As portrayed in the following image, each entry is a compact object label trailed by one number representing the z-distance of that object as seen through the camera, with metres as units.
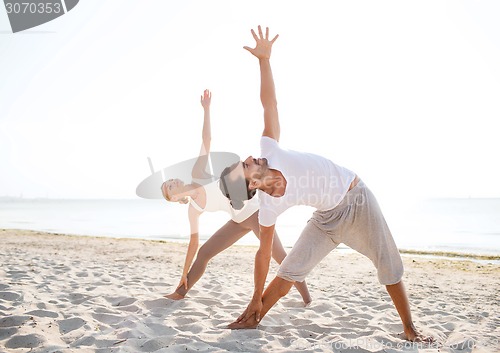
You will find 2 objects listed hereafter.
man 3.20
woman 4.51
